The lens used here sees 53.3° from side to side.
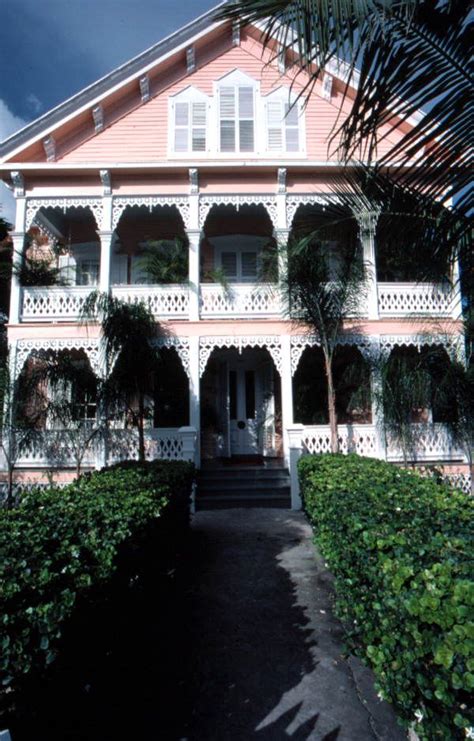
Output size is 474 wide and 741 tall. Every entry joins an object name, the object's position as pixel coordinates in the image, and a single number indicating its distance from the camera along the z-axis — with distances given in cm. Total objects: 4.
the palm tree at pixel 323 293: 998
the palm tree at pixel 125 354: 1017
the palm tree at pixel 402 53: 266
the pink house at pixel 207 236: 1141
